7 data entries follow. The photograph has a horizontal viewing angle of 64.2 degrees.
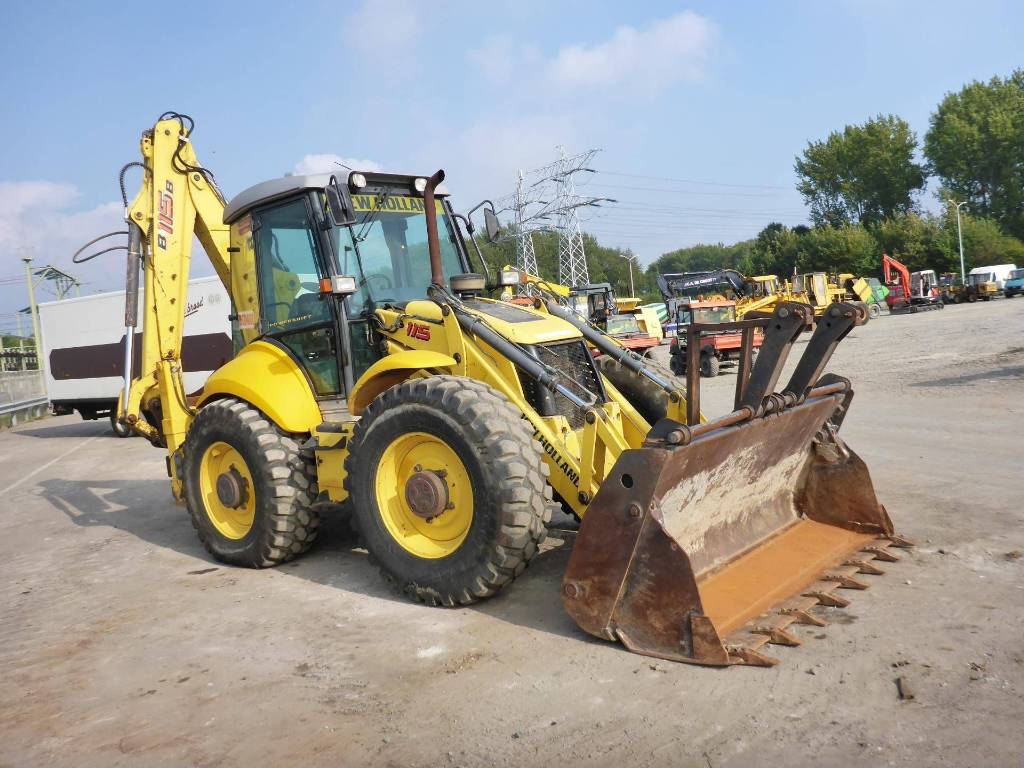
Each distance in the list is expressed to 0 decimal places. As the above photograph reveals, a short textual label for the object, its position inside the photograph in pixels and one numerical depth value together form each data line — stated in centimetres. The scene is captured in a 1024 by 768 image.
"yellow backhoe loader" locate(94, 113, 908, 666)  405
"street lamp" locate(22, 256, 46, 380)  3347
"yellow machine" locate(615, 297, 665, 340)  2616
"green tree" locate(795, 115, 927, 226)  7200
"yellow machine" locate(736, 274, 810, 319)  2819
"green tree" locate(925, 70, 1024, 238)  6612
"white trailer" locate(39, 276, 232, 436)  1692
